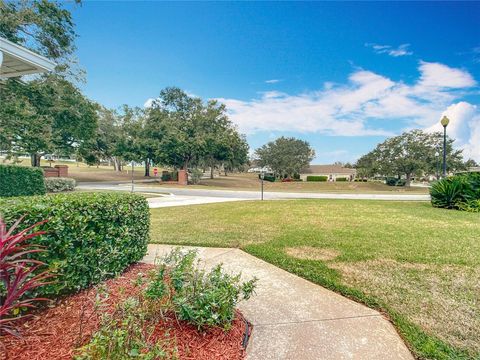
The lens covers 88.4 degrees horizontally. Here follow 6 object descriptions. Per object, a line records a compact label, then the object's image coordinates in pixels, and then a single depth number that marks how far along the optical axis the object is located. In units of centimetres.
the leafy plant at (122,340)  147
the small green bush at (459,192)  962
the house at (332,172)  6556
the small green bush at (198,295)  204
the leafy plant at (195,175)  3027
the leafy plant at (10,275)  162
